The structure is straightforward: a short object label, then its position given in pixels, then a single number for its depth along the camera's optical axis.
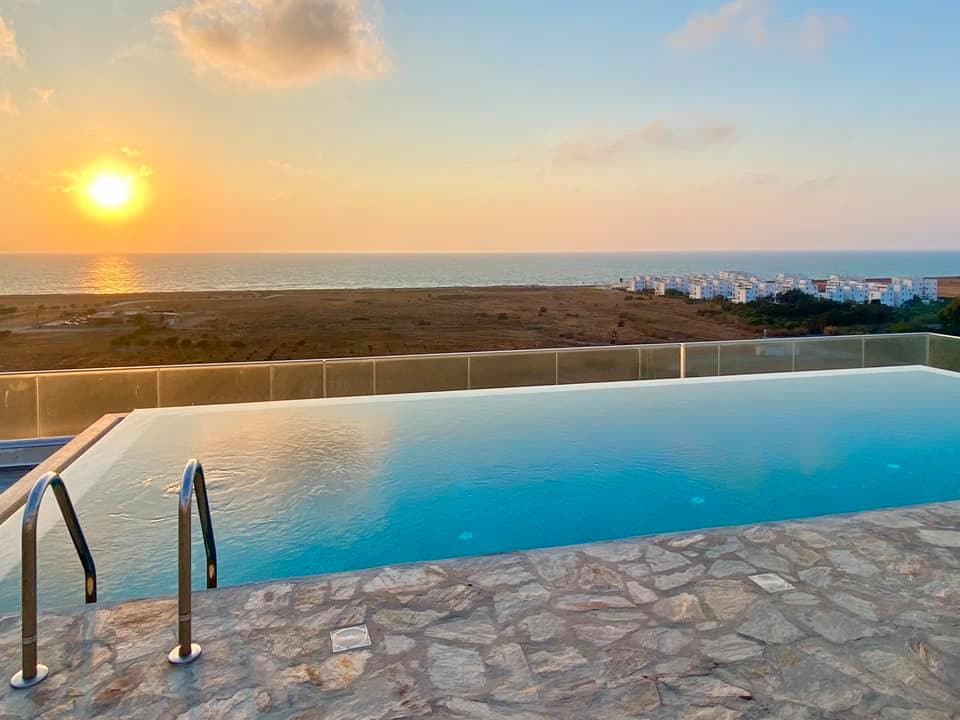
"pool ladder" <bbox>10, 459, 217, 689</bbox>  2.29
